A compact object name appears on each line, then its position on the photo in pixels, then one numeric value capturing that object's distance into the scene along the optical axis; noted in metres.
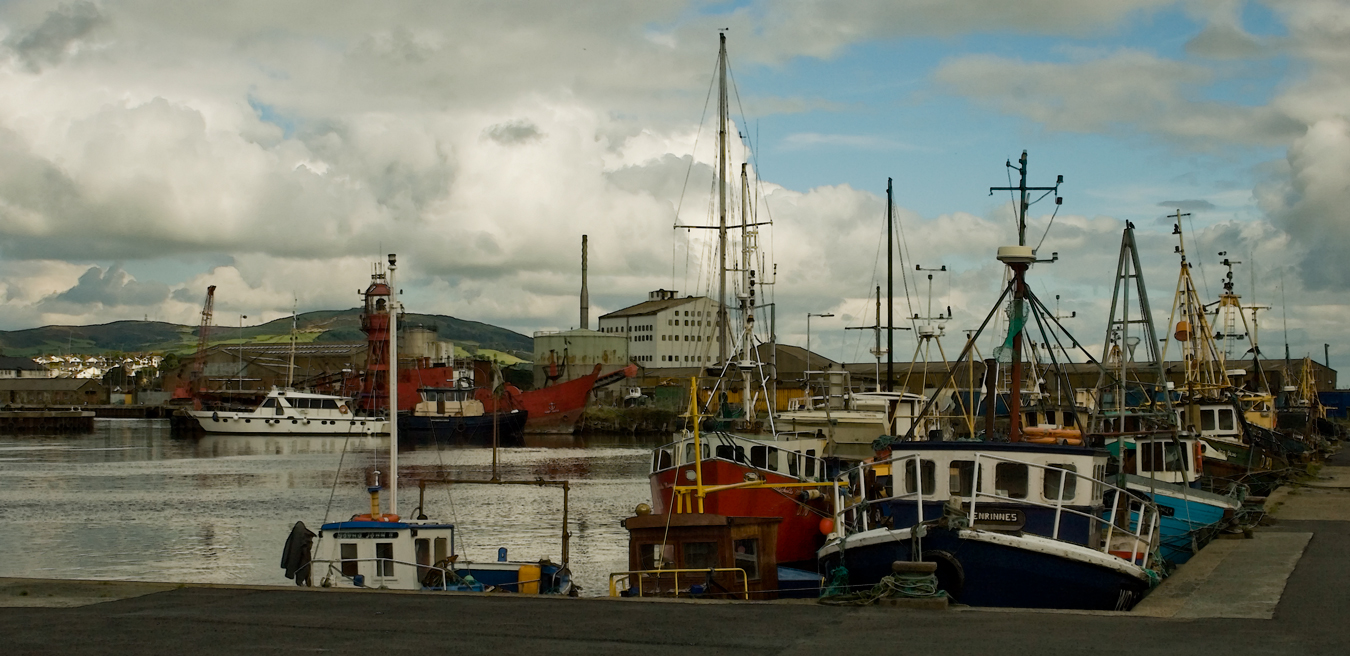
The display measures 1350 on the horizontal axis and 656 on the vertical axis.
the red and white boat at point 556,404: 115.31
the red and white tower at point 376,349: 102.88
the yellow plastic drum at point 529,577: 23.30
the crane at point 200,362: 146.62
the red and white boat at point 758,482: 28.41
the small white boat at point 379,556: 21.20
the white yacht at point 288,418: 111.94
